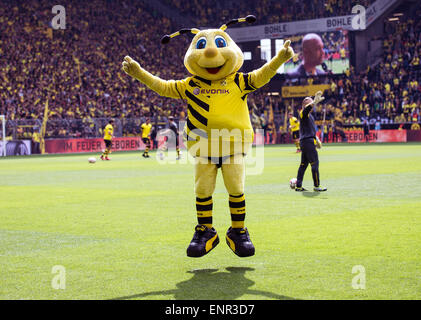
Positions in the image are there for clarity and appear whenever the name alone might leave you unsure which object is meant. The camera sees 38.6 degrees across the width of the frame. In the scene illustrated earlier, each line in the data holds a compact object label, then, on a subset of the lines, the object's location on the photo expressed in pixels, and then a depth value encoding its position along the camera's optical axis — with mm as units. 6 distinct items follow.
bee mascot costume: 6344
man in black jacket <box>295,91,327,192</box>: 12500
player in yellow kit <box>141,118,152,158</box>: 29616
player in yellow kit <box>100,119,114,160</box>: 28281
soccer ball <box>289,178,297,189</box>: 13047
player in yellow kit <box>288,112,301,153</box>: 28234
